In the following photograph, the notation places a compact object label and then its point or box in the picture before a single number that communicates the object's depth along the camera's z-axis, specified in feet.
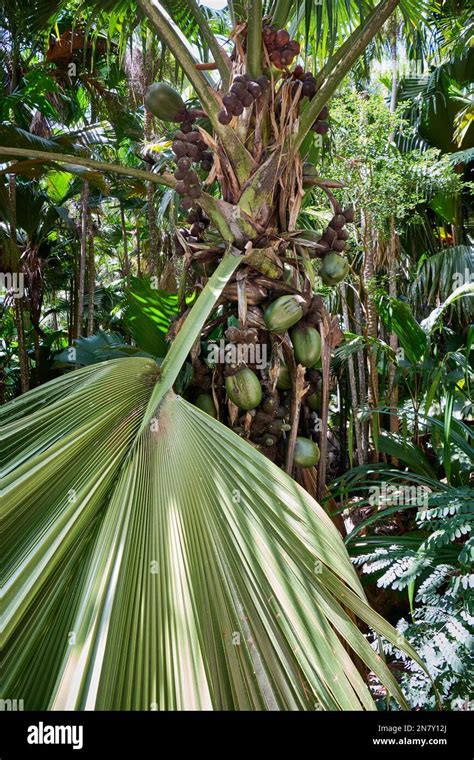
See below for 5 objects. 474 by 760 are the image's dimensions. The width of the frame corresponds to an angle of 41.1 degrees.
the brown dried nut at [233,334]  5.53
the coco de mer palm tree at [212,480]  2.77
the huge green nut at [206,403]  5.95
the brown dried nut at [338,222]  6.15
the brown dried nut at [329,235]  6.23
